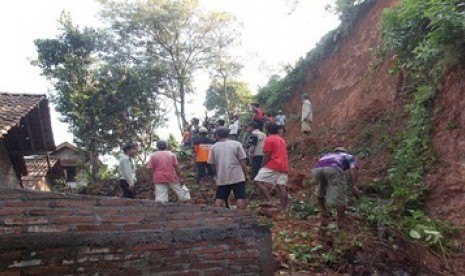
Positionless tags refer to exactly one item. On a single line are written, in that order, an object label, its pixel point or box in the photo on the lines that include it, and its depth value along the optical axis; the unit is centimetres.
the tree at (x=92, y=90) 1711
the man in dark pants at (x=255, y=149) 888
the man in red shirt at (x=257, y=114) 1181
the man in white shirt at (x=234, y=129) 1251
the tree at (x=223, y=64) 2562
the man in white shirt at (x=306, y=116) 1369
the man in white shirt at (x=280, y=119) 1390
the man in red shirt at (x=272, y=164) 696
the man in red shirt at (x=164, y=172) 731
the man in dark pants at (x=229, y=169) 647
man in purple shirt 607
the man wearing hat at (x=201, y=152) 1034
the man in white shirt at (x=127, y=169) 755
